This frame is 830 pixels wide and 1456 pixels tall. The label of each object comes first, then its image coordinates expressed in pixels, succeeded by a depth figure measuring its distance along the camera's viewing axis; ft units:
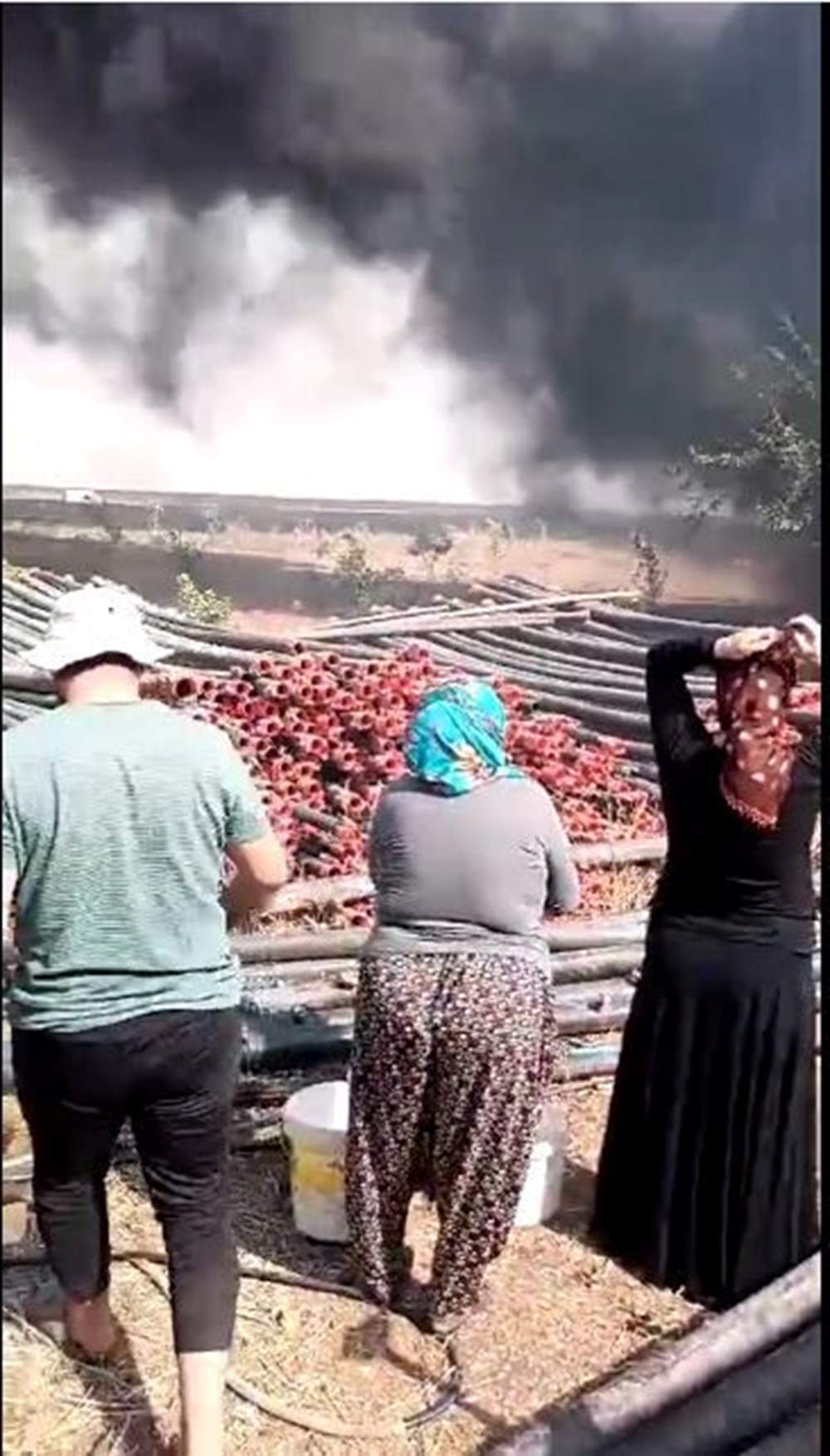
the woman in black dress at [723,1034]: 7.72
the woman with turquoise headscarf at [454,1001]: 7.55
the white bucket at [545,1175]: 8.41
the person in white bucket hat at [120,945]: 5.75
